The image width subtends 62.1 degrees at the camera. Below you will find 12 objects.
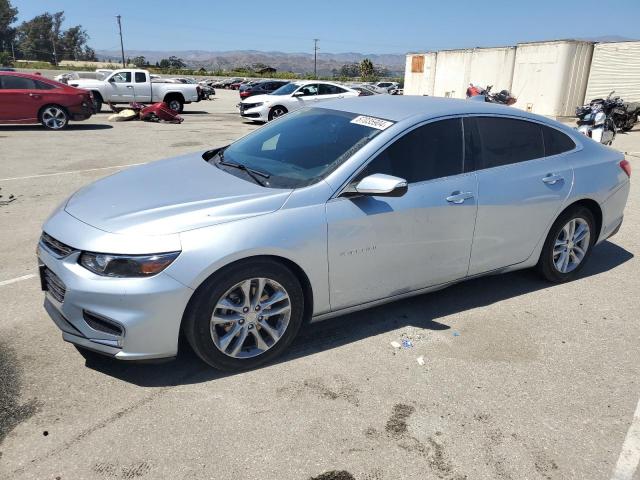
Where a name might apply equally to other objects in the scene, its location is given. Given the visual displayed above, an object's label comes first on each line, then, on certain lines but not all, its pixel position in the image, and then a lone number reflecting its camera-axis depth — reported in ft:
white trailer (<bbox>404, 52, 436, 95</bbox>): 107.76
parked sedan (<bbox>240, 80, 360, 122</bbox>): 59.57
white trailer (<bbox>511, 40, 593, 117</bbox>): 75.87
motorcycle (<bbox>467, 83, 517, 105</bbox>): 60.70
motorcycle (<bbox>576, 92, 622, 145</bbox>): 36.36
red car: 46.26
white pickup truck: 67.72
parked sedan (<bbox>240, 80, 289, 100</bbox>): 87.20
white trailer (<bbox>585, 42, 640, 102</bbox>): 74.54
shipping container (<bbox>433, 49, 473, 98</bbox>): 96.78
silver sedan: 9.62
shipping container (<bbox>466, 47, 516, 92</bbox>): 86.69
